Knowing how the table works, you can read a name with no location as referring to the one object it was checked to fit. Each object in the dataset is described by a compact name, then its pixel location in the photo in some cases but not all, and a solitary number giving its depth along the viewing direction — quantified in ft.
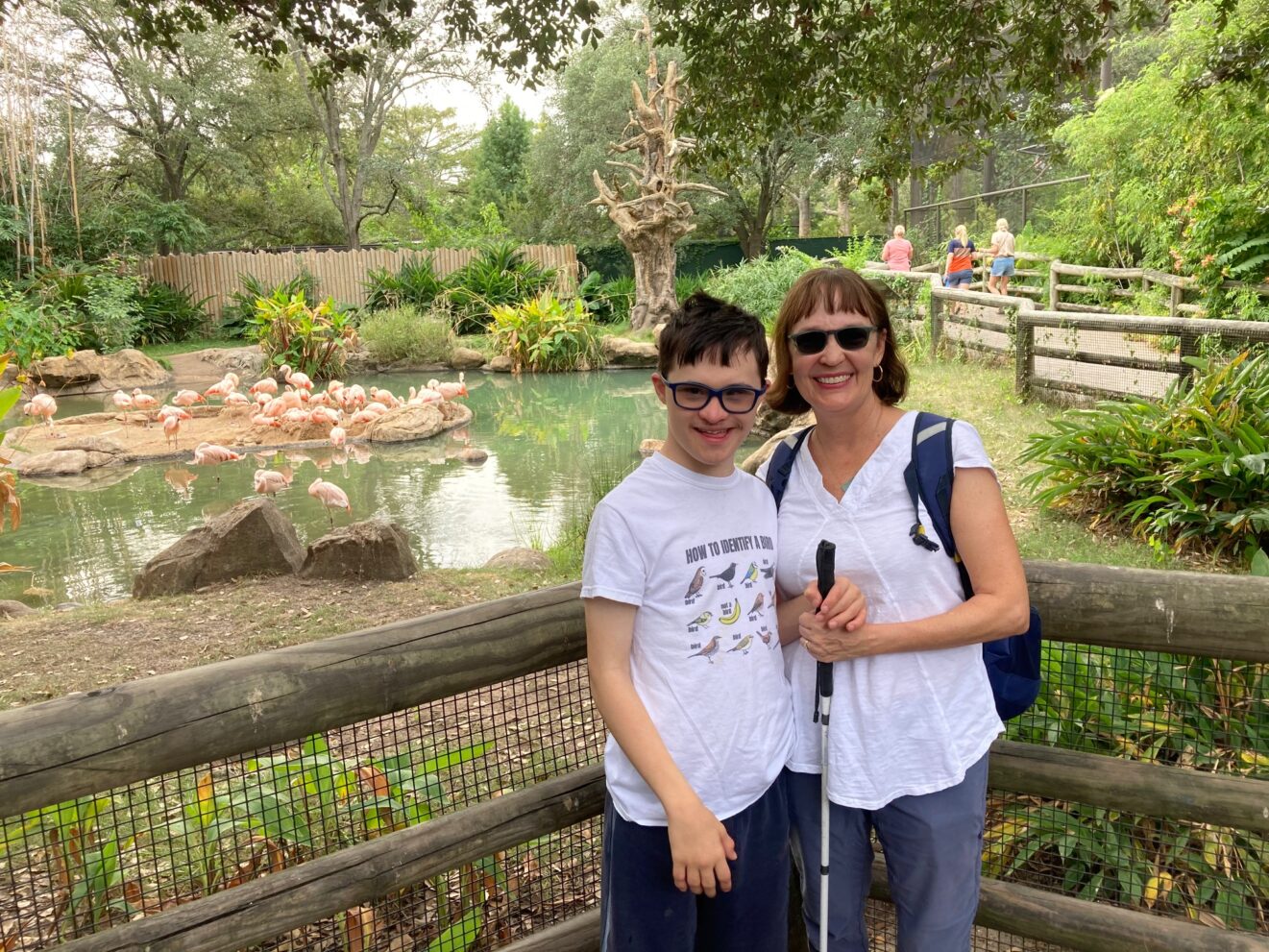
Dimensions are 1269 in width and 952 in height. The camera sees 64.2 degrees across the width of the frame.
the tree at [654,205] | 60.13
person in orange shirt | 51.65
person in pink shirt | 57.31
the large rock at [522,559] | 20.03
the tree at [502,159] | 123.24
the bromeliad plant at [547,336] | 55.62
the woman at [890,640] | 5.03
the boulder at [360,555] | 18.99
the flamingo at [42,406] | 35.83
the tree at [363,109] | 94.27
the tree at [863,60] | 14.70
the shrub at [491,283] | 67.77
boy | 4.91
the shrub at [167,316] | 69.31
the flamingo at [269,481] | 27.04
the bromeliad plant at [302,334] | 53.01
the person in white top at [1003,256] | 49.21
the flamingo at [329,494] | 23.77
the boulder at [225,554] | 19.02
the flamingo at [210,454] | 30.17
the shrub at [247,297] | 68.90
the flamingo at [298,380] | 39.37
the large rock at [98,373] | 51.19
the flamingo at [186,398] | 39.22
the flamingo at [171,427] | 34.78
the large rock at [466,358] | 58.85
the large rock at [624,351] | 58.13
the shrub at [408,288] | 70.33
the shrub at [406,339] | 58.70
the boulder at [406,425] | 37.88
